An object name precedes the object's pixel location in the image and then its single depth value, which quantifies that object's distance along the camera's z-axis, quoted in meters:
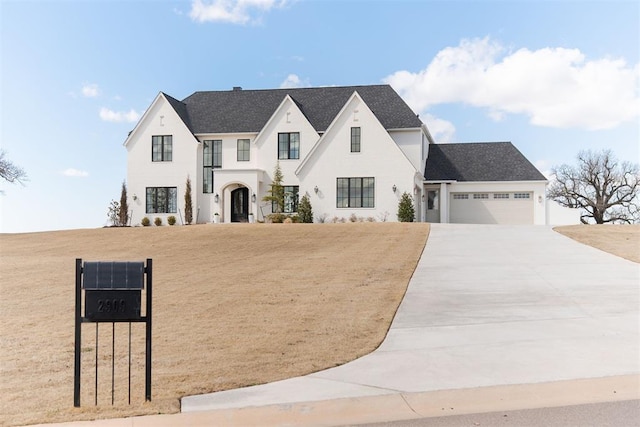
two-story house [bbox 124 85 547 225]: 35.03
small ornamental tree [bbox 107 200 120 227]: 38.09
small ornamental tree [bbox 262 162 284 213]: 35.38
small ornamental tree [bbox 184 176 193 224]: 37.19
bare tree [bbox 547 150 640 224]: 54.56
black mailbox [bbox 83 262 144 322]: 6.60
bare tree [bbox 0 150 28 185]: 43.53
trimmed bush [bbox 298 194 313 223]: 34.06
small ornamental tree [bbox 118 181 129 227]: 37.75
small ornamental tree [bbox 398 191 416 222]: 32.91
